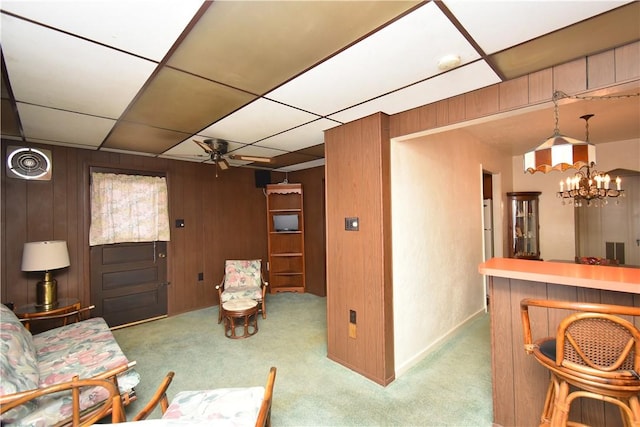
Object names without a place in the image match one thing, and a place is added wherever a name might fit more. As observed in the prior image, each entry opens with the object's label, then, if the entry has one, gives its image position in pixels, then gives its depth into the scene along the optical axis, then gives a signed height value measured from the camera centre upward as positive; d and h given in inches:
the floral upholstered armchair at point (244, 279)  158.3 -37.3
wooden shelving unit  206.7 -18.9
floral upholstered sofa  58.7 -40.1
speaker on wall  204.2 +29.2
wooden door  143.6 -33.0
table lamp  113.0 -16.5
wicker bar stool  45.7 -25.8
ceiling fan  122.7 +31.0
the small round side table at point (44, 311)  106.6 -35.0
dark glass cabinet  182.7 -7.9
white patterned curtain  142.2 +6.0
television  207.5 -3.2
